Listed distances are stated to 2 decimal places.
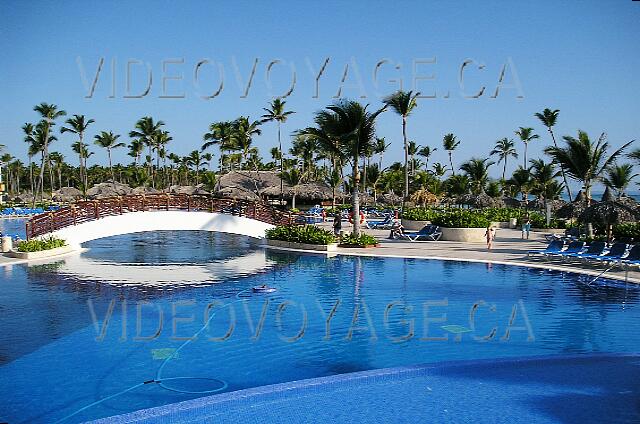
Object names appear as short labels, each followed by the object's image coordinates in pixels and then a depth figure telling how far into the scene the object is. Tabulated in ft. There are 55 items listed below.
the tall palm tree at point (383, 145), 241.14
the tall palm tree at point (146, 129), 240.53
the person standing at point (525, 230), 96.11
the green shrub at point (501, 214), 125.29
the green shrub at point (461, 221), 92.58
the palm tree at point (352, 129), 84.23
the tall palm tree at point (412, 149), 274.57
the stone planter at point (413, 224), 111.86
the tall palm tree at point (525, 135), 236.22
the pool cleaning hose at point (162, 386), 27.49
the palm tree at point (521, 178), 160.15
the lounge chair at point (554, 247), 69.72
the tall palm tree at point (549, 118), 174.26
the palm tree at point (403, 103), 124.47
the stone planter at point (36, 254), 75.15
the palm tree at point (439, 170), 318.45
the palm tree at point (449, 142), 262.26
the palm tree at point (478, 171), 174.81
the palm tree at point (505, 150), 271.08
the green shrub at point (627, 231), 78.34
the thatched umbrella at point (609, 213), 70.28
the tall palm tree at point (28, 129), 235.73
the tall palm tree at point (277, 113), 171.42
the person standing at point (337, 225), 91.97
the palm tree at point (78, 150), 283.38
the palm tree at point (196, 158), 337.72
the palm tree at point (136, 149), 287.28
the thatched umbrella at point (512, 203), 157.99
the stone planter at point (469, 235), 91.81
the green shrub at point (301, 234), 83.76
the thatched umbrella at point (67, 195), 237.04
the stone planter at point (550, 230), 108.71
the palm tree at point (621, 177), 100.32
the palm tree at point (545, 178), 138.42
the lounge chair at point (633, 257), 58.13
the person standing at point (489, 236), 82.48
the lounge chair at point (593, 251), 63.26
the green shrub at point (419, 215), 112.88
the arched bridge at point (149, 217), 82.23
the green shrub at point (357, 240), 83.64
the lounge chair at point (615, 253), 60.49
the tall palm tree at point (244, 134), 191.93
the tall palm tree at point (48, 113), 204.44
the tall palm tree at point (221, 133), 215.92
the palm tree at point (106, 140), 239.71
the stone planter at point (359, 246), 83.29
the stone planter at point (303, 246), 82.17
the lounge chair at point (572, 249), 67.67
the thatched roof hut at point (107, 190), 206.28
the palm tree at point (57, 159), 328.70
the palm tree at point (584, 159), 89.30
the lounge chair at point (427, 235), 93.91
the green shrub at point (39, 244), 76.13
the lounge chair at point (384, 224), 120.06
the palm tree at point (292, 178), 183.32
